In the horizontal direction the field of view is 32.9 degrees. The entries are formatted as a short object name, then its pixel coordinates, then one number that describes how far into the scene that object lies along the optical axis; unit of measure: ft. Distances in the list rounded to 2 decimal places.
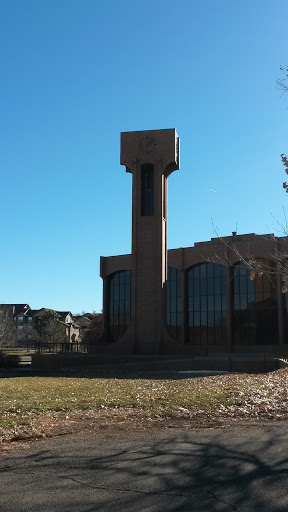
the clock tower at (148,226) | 128.77
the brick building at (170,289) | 129.59
